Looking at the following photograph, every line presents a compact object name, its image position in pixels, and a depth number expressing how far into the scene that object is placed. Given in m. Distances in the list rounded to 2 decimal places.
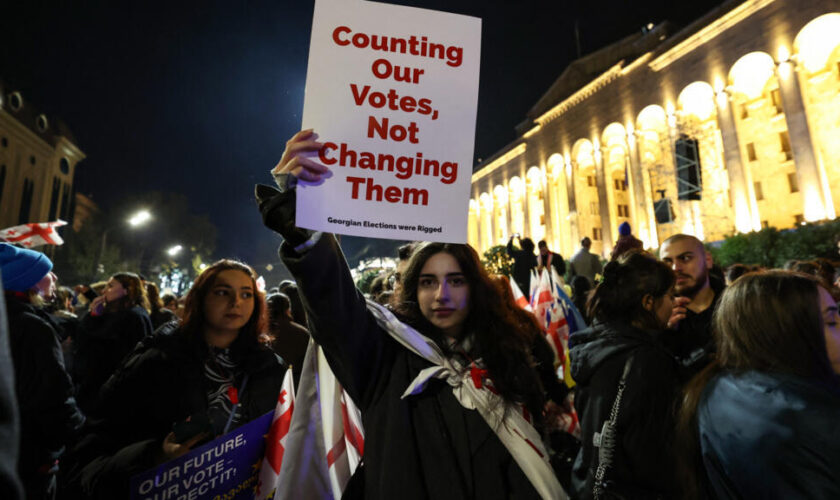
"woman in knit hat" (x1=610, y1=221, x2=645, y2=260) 4.56
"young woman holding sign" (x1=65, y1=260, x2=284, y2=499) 1.86
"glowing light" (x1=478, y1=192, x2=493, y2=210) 47.96
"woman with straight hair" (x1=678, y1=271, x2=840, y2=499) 1.41
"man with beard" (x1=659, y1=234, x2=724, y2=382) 3.04
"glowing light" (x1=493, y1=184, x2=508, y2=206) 45.55
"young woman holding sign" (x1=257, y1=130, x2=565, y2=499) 1.43
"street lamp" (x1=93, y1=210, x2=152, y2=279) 18.67
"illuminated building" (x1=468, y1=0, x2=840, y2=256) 19.70
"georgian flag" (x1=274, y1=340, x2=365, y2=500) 1.69
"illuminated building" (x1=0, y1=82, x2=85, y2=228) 33.03
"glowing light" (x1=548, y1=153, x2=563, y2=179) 36.19
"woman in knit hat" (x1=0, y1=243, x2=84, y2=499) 2.53
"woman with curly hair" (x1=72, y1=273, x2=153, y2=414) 4.20
